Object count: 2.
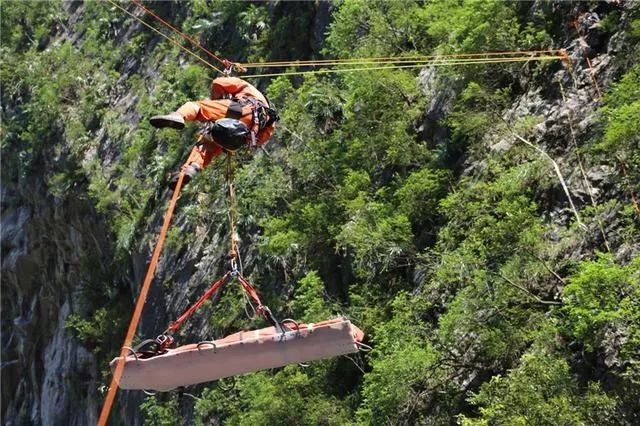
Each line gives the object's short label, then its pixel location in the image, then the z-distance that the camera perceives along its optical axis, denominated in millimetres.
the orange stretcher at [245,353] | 16194
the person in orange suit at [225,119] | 16534
